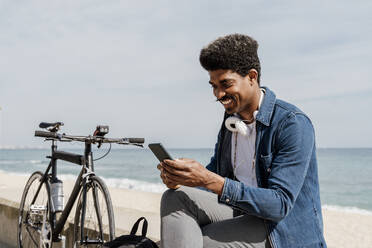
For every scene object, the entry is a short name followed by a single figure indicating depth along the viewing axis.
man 1.70
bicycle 2.80
